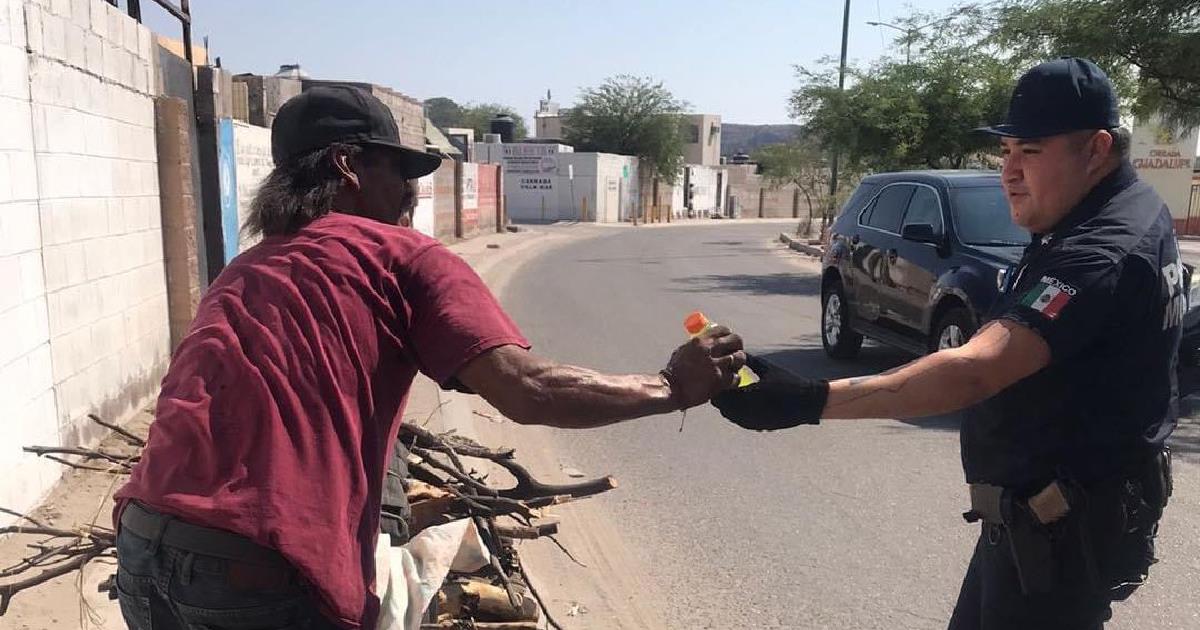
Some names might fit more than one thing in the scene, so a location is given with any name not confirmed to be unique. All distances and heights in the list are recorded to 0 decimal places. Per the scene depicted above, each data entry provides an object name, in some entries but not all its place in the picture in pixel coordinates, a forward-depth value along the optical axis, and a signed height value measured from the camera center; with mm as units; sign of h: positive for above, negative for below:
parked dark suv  7512 -811
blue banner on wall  8961 -351
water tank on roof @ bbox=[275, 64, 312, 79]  24670 +2066
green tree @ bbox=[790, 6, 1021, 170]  17672 +1059
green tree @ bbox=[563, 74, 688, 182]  55781 +1770
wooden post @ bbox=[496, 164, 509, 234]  34988 -1799
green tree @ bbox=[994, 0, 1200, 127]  10930 +1464
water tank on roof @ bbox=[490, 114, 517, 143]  55709 +1541
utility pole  22344 +1728
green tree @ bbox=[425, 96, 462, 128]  105588 +4803
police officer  2137 -502
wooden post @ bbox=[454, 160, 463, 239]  28636 -1410
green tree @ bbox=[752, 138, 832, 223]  35188 -314
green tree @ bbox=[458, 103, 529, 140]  94188 +3709
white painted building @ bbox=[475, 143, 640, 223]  46125 -1221
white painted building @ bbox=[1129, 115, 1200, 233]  33094 -36
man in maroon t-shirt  1740 -465
